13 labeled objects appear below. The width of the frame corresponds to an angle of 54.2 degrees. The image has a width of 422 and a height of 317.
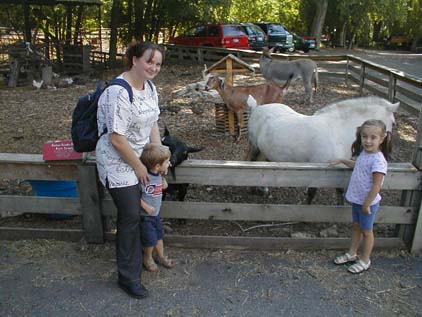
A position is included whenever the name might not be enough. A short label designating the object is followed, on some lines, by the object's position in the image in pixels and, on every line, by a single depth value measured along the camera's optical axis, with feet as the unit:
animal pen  11.12
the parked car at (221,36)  60.18
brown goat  22.49
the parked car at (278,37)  71.72
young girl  9.77
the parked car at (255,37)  62.49
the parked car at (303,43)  84.12
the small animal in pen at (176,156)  10.96
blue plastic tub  12.79
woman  8.34
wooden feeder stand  23.45
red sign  11.02
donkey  32.91
